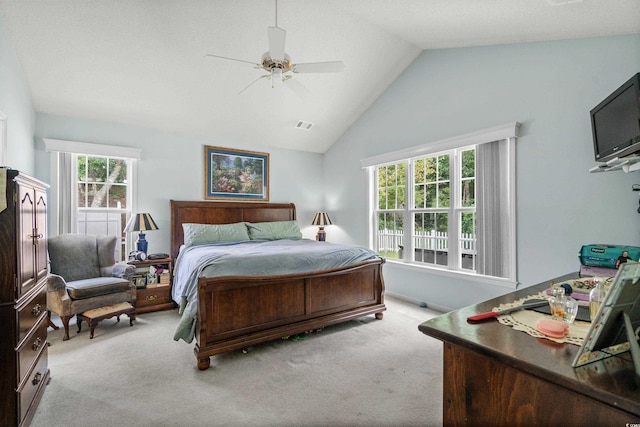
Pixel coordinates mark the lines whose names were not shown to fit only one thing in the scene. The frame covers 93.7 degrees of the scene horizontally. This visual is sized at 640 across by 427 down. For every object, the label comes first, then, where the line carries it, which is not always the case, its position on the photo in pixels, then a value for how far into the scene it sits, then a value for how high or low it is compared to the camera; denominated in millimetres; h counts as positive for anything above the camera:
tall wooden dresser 1678 -513
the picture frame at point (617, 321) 755 -292
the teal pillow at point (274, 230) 4824 -268
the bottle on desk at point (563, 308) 1142 -375
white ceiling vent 5077 +1533
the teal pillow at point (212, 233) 4262 -273
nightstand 3893 -963
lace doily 1003 -424
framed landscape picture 4969 +700
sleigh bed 2551 -896
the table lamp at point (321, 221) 5646 -136
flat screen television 1689 +561
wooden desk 732 -478
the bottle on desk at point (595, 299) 1152 -345
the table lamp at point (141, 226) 3932 -137
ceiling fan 2412 +1396
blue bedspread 2629 -478
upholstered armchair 3033 -687
